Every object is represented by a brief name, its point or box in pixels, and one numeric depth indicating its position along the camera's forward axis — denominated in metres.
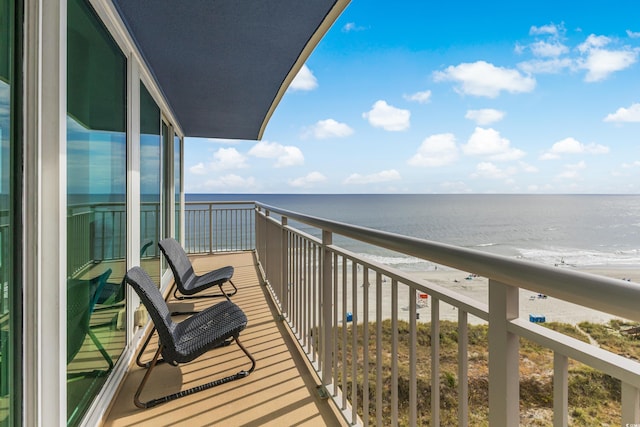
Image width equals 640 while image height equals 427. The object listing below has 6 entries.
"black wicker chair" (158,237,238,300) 2.95
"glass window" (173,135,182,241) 4.86
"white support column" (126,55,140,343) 2.25
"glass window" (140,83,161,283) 2.75
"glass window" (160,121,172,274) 3.90
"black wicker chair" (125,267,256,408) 1.70
